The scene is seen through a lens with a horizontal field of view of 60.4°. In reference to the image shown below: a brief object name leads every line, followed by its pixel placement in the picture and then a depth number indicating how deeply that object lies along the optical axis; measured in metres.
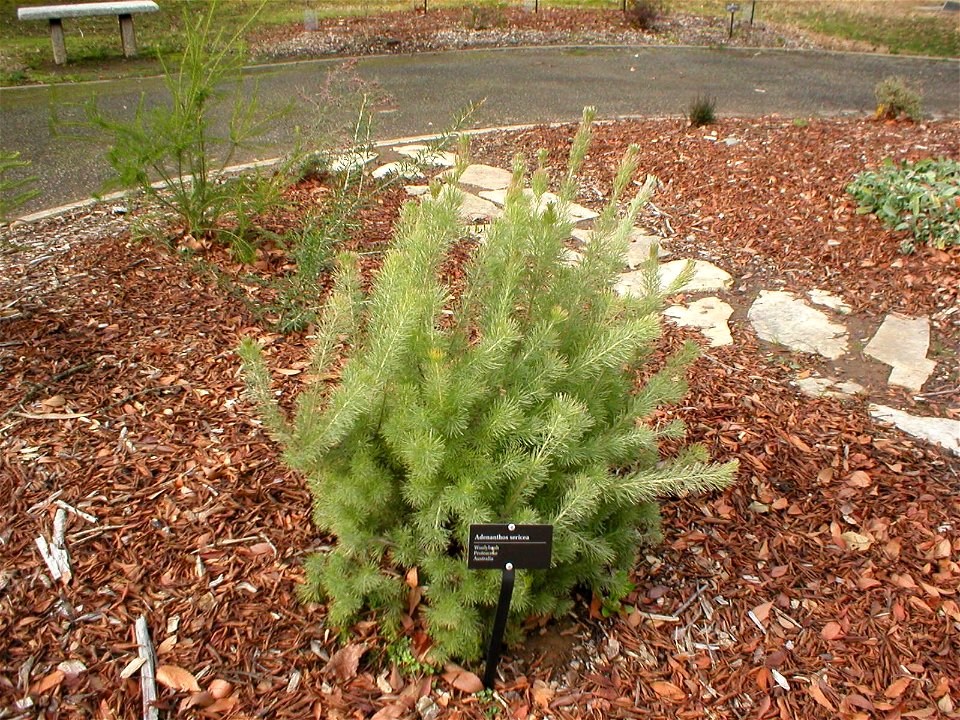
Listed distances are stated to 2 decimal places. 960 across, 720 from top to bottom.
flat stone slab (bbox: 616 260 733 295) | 4.60
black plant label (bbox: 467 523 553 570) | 1.96
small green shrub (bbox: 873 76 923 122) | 7.48
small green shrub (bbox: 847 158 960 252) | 4.80
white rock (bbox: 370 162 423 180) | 5.18
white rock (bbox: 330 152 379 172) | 4.86
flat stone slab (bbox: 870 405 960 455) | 3.34
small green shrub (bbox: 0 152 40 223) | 3.26
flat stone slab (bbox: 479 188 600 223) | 5.46
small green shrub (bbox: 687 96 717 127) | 7.05
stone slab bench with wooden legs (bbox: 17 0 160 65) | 9.12
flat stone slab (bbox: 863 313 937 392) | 3.79
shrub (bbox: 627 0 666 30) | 12.92
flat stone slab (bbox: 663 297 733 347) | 4.14
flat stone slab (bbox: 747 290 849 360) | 4.07
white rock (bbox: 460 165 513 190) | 5.90
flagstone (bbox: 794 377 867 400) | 3.66
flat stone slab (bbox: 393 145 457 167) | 6.29
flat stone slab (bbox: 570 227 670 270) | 4.87
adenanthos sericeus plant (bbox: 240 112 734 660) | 2.05
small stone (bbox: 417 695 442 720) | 2.19
